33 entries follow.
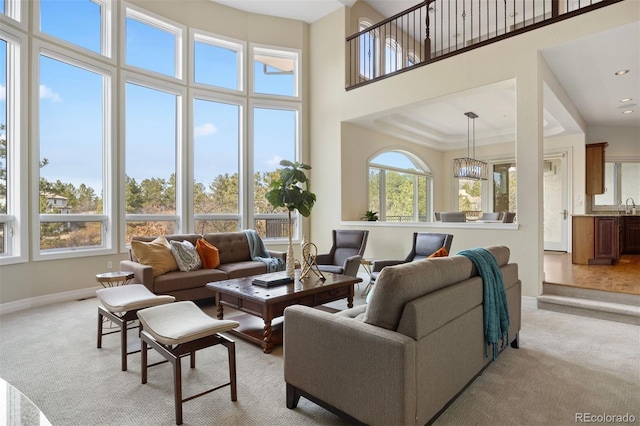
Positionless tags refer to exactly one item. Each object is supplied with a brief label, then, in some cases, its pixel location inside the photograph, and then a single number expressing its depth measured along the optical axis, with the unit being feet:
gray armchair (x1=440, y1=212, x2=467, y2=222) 17.65
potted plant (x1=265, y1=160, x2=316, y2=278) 13.21
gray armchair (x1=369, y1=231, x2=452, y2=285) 15.08
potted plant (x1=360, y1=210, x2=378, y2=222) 21.88
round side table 11.98
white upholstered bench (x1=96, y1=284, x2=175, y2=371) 8.99
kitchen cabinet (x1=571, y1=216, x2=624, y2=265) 19.89
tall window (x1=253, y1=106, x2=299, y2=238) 22.76
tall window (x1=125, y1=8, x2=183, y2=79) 18.37
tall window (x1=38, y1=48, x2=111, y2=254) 15.52
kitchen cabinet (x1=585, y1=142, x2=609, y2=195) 24.88
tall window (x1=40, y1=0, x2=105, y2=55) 15.46
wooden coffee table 10.03
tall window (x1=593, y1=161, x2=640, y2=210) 26.02
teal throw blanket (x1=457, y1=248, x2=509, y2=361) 7.92
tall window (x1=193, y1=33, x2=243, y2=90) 21.02
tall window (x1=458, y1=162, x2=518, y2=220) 29.63
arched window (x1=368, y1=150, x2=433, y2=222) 25.96
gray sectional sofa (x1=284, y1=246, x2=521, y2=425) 5.55
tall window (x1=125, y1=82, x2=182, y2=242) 18.28
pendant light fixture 22.54
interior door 25.96
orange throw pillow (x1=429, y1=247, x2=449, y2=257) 10.64
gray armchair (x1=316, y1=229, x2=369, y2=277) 17.87
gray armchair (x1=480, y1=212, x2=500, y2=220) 23.60
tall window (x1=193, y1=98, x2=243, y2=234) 20.80
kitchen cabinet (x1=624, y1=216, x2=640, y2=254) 24.99
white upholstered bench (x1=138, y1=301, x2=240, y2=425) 6.76
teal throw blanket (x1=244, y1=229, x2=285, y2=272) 16.79
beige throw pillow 13.57
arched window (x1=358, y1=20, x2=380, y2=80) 23.27
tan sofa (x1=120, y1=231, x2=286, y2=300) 12.94
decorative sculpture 12.53
